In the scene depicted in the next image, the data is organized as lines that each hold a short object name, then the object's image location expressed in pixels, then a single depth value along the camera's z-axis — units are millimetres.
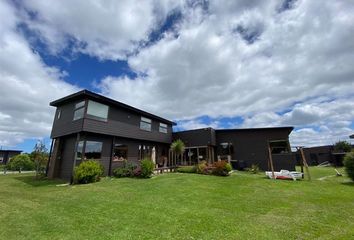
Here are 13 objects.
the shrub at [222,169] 14289
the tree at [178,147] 18797
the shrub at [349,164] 11773
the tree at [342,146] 32062
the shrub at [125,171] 14203
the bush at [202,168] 15259
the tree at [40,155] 16109
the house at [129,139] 13648
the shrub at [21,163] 23281
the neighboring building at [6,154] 37659
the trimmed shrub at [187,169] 16081
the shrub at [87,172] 11461
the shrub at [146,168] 13326
